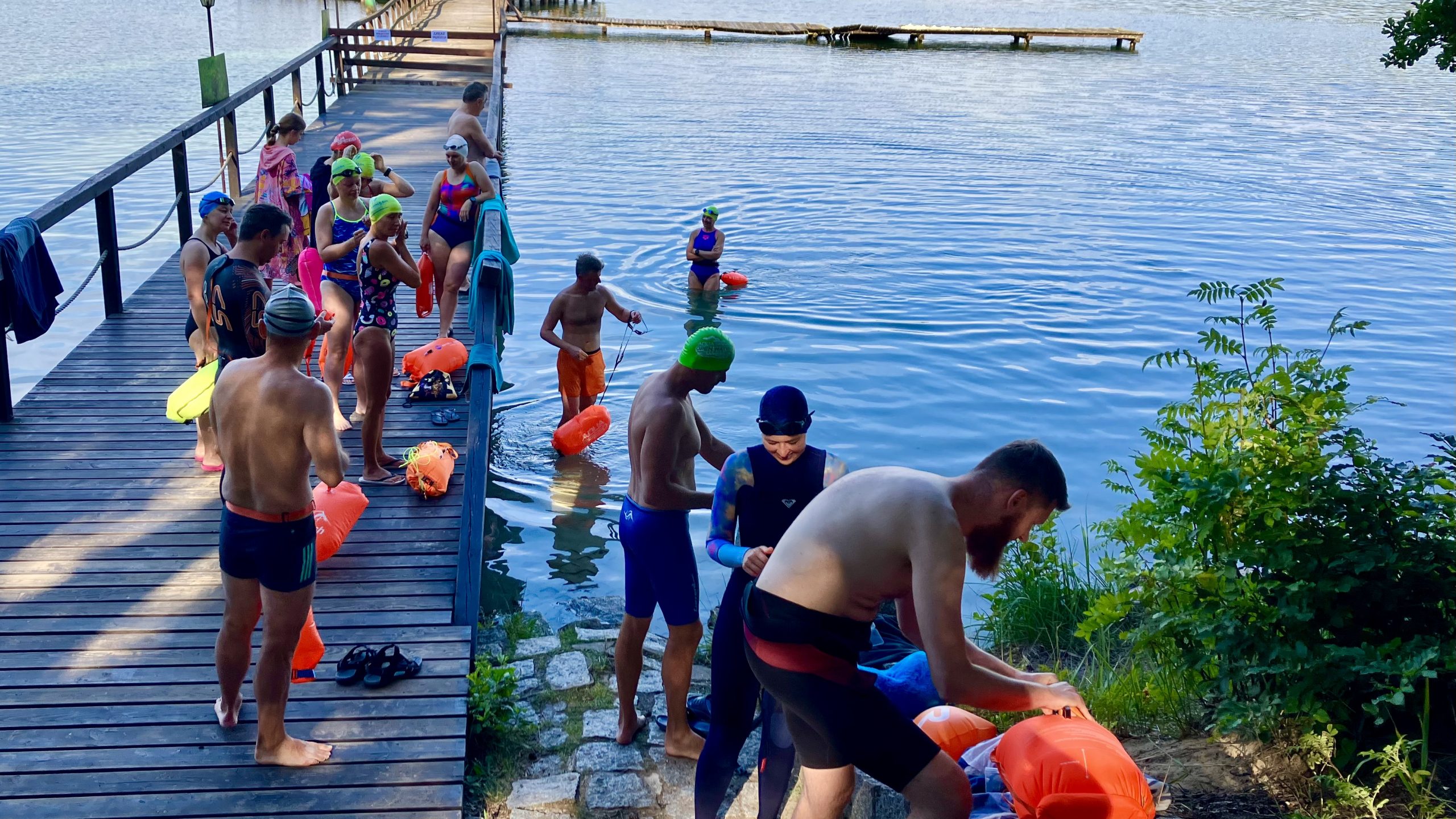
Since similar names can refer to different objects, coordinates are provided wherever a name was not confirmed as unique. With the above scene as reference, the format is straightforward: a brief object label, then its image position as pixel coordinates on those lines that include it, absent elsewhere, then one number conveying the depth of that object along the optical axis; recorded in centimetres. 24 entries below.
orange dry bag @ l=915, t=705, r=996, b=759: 464
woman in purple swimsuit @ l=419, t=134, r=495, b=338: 983
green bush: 425
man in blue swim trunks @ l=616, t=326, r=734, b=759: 499
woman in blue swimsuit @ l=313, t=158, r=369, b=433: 755
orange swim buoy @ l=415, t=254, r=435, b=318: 959
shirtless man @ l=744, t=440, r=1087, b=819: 330
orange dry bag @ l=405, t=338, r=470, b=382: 877
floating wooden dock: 4462
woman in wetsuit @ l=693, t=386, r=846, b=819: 453
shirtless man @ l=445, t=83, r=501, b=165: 1144
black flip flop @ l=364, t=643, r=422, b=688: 514
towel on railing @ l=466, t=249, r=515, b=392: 690
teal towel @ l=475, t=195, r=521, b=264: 920
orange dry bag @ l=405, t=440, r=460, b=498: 700
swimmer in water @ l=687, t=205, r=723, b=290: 1492
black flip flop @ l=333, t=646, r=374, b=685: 514
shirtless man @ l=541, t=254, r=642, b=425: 941
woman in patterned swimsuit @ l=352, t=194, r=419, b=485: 714
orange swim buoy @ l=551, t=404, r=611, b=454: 981
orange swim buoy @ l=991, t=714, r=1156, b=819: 354
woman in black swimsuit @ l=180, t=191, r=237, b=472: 708
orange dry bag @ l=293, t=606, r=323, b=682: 502
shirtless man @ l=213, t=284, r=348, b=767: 425
